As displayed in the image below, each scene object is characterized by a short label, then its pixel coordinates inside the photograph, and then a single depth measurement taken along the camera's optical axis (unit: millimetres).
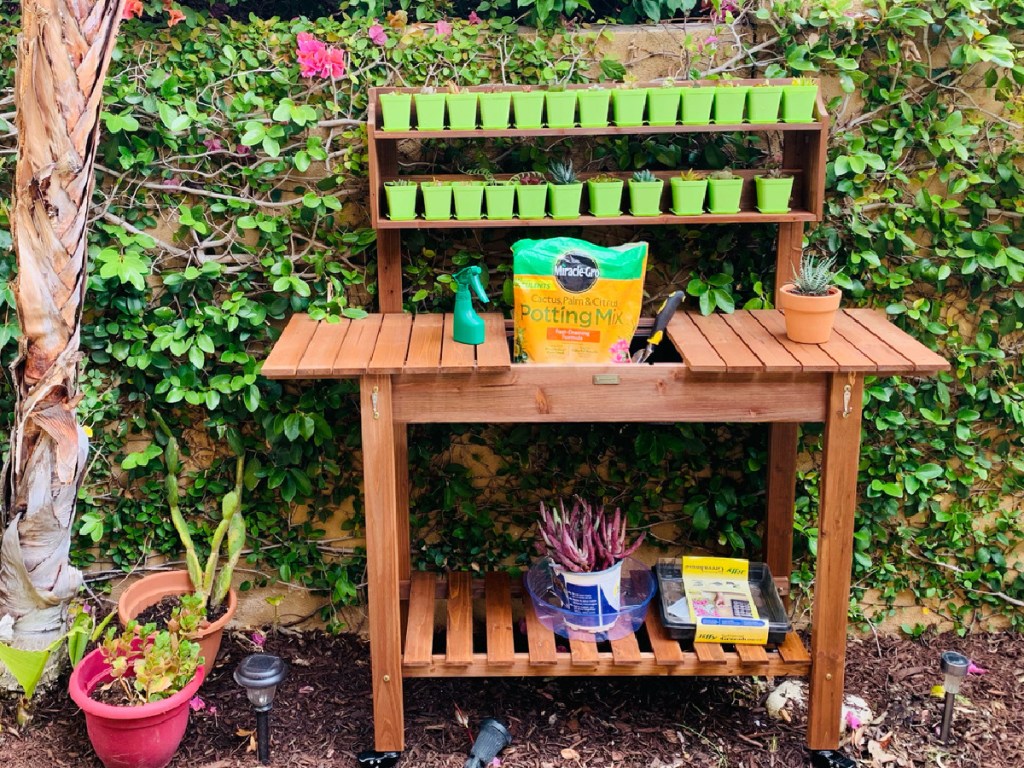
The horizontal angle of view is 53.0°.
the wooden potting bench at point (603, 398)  2539
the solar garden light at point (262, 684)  2658
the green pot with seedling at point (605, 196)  2768
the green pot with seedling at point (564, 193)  2766
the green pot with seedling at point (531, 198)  2760
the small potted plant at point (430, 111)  2713
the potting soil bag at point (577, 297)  2641
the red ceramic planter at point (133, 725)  2607
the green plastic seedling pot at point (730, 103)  2707
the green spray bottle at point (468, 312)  2648
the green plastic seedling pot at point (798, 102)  2727
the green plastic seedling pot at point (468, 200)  2752
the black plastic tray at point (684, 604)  2803
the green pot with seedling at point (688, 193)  2766
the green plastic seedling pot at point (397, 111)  2711
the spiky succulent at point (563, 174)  2785
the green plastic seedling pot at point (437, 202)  2748
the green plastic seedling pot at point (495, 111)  2727
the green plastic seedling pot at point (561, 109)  2713
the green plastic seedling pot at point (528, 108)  2723
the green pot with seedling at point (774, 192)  2771
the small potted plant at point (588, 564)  2820
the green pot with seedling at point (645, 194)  2766
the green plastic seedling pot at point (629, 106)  2716
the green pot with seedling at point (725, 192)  2762
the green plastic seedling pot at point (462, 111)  2721
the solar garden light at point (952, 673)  2775
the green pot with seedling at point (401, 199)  2738
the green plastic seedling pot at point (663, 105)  2715
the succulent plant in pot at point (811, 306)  2568
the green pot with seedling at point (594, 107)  2717
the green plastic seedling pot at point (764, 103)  2715
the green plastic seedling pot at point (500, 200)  2756
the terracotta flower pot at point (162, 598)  2973
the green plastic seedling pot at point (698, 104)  2715
